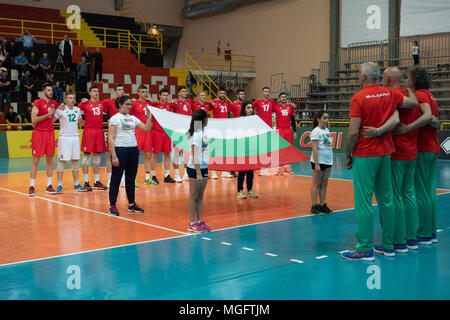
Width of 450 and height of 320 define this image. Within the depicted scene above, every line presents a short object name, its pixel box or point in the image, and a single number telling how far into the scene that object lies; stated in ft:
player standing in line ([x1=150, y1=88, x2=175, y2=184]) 39.22
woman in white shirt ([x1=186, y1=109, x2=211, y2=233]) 22.84
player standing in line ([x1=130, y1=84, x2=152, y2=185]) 37.27
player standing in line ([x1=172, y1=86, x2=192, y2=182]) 40.06
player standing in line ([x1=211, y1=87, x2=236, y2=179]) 42.65
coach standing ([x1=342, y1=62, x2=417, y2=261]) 17.87
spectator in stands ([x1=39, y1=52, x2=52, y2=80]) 70.90
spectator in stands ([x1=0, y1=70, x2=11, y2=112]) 63.57
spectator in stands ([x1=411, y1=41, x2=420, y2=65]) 64.44
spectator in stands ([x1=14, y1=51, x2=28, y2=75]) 68.90
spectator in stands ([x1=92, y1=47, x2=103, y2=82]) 75.61
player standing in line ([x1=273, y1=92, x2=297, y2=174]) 42.38
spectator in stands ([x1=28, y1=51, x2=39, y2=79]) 70.45
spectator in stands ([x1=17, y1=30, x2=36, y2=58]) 70.69
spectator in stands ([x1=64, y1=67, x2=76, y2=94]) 73.15
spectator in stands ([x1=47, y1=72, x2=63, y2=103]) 65.36
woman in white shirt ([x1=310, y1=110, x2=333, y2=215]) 27.17
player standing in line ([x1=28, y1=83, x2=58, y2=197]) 32.96
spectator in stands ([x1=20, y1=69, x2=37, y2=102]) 67.36
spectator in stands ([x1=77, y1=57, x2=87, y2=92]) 73.26
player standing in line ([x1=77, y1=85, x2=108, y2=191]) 35.68
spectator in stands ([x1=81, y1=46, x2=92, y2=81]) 74.18
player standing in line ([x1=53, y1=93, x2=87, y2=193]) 34.24
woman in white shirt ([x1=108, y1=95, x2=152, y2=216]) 27.17
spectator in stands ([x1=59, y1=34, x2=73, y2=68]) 74.49
